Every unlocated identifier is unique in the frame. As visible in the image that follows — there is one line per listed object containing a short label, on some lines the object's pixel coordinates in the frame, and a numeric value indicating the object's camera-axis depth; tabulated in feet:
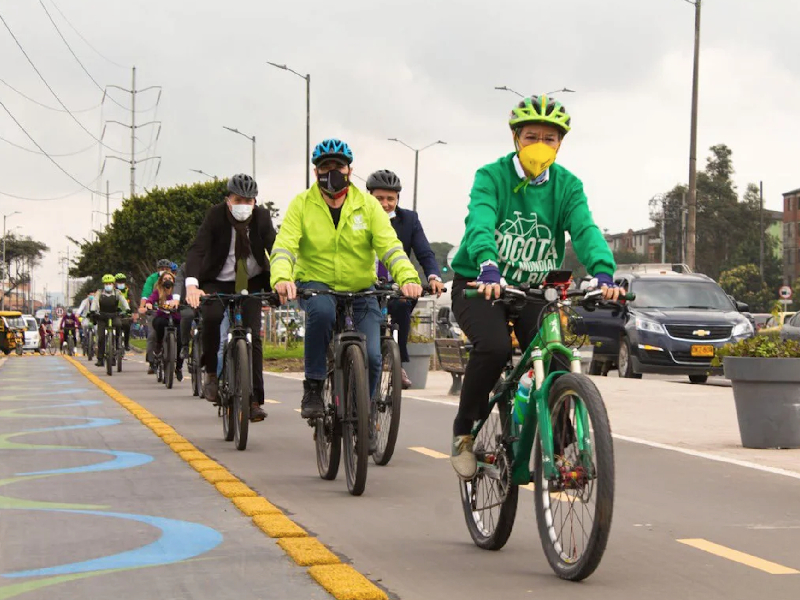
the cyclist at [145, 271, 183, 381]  65.57
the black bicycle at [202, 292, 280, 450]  34.01
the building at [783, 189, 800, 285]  475.72
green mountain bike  16.74
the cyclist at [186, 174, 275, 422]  37.65
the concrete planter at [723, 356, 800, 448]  35.53
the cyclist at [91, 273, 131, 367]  84.23
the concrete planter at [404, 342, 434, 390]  62.39
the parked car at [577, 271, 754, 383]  72.95
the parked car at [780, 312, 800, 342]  80.53
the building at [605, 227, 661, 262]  459.07
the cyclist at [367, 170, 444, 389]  38.93
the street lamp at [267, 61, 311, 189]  163.22
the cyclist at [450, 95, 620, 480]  20.18
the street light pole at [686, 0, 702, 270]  114.42
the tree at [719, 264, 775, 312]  323.16
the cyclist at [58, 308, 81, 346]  157.92
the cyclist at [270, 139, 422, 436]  28.17
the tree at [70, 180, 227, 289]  249.55
